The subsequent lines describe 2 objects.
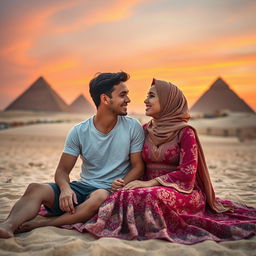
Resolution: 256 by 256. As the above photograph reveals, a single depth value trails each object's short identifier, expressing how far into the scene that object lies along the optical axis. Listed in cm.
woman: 305
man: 348
